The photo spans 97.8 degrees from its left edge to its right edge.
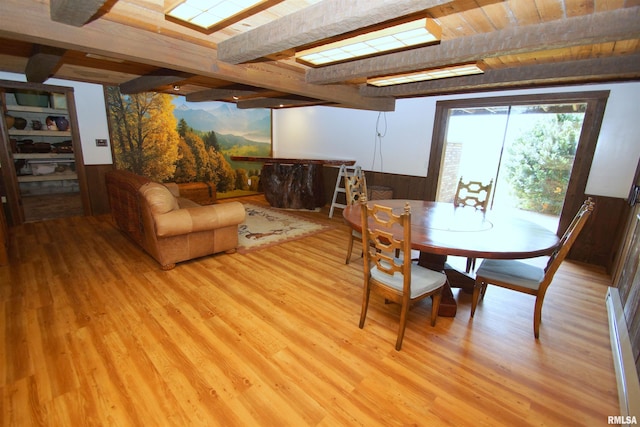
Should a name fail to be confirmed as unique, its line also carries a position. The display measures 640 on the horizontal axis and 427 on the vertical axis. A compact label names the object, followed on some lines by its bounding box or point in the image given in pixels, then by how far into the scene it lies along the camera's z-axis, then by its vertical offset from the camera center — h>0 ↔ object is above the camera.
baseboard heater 1.46 -1.19
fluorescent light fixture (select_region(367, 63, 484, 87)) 2.67 +0.84
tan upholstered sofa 2.73 -0.81
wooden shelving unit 4.08 -0.32
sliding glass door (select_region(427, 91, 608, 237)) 3.45 +0.16
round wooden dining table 1.80 -0.56
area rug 3.75 -1.22
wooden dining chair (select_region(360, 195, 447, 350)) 1.78 -0.85
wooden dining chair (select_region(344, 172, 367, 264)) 3.19 -0.48
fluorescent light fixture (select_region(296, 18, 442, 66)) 1.80 +0.81
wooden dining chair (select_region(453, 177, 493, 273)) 3.09 -0.49
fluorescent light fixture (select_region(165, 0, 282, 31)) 1.56 +0.79
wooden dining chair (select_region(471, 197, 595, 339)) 1.86 -0.86
